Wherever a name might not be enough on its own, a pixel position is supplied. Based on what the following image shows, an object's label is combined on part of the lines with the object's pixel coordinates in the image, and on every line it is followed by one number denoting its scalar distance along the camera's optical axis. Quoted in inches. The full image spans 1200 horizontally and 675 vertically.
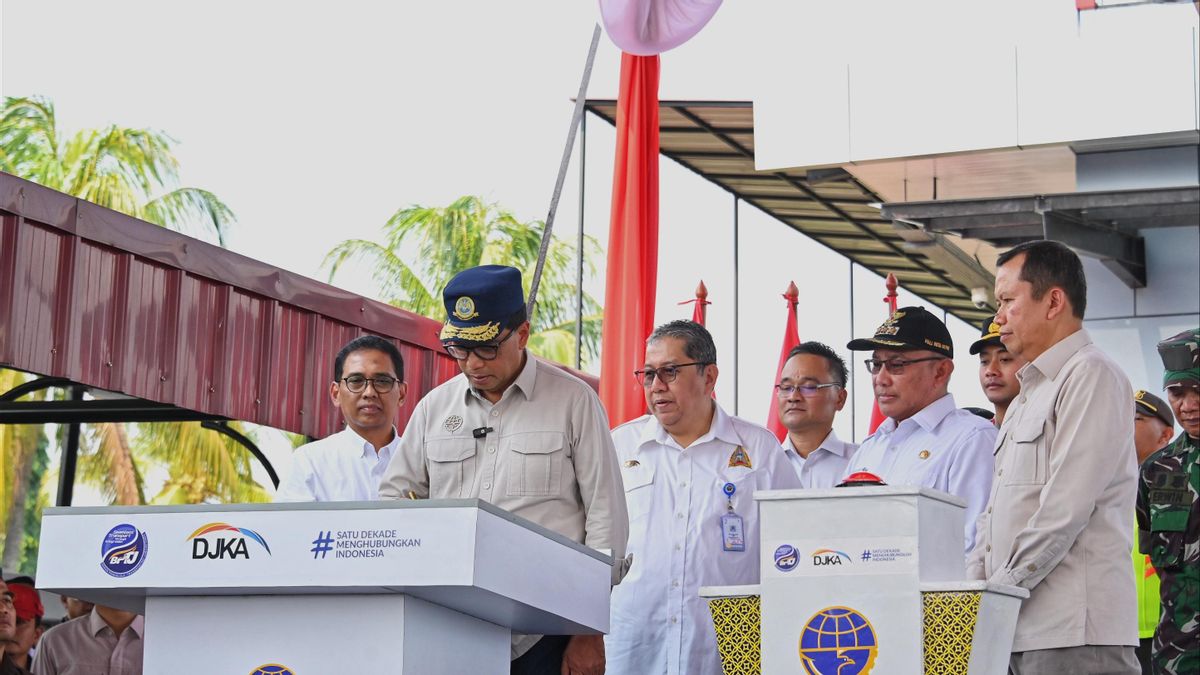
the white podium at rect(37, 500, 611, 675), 128.6
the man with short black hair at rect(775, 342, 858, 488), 237.0
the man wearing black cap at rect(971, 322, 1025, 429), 219.6
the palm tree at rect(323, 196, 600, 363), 1226.0
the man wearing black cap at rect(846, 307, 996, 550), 205.5
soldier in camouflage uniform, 199.6
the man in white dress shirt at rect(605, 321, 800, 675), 201.9
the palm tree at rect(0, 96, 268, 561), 1077.1
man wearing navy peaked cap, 169.2
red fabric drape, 327.9
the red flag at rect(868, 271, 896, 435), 399.2
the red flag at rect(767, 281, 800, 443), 476.7
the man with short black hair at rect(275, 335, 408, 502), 232.1
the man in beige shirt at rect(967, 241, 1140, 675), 147.6
